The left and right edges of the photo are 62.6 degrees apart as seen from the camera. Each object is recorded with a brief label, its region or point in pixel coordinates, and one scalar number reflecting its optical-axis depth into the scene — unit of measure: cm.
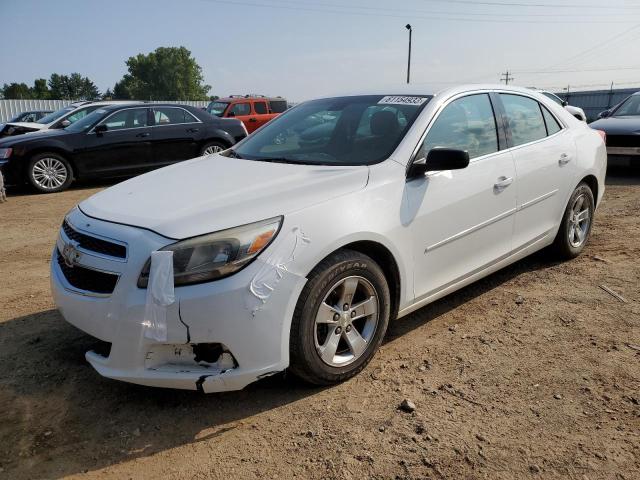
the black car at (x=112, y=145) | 930
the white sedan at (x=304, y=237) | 240
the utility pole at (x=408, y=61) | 3612
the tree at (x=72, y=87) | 12138
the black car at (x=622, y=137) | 904
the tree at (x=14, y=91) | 9636
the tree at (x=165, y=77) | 11700
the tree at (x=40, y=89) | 10281
